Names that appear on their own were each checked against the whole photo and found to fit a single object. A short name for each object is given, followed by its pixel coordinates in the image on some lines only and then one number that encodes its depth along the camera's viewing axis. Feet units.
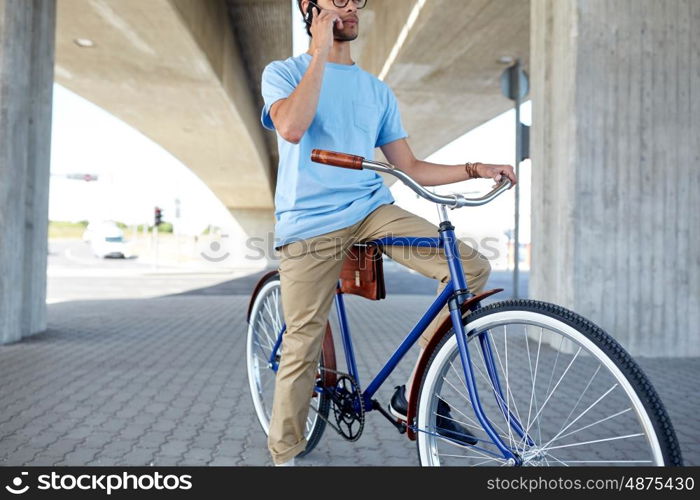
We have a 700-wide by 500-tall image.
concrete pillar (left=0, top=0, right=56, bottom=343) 19.34
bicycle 4.95
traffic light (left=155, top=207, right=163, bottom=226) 94.21
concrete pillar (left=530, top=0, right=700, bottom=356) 17.95
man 6.97
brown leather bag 7.38
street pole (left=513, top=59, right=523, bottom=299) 24.63
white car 126.86
